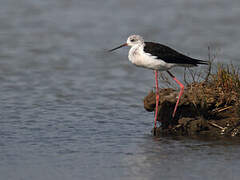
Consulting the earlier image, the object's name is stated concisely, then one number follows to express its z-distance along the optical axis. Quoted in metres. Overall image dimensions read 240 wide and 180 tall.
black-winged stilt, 18.11
